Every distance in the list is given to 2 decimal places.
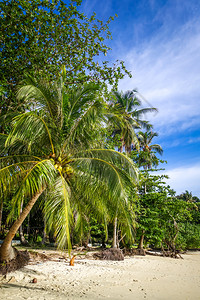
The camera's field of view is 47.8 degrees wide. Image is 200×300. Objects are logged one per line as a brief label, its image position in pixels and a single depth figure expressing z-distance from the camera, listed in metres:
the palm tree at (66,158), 5.10
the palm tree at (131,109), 18.96
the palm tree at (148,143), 24.16
